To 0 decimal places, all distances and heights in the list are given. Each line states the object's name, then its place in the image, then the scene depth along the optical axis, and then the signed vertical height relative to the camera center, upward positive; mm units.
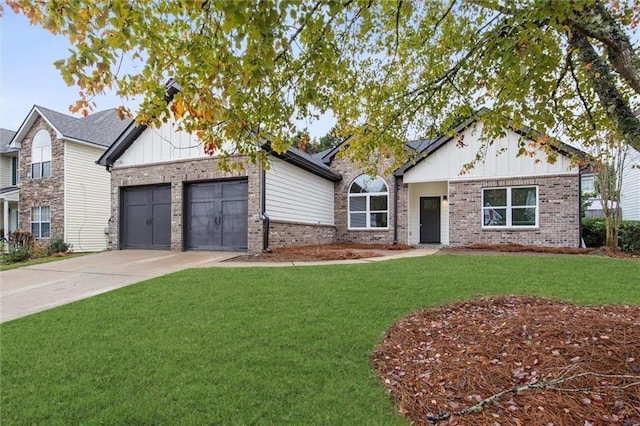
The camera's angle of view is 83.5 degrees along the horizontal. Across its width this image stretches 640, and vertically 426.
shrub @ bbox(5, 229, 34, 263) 12811 -1108
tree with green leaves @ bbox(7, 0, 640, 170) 2818 +1459
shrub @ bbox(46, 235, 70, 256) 14766 -1293
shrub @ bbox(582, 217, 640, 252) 12070 -644
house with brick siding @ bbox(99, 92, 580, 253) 12039 +645
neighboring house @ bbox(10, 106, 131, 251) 17938 +1871
